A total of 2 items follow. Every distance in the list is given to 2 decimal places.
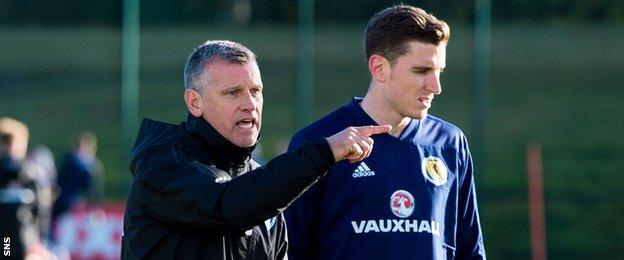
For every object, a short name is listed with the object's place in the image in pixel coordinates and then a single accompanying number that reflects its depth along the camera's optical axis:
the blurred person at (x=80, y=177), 33.75
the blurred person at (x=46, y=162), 32.78
